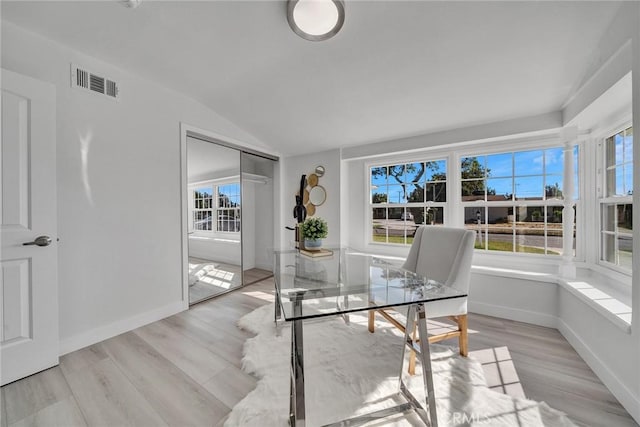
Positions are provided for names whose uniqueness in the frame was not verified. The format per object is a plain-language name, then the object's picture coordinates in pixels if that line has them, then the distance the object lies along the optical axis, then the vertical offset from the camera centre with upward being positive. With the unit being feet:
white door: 5.22 -0.33
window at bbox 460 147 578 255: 8.66 +0.50
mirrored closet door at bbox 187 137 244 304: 9.57 -0.24
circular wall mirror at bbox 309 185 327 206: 13.01 +0.98
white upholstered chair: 5.57 -1.35
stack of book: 7.08 -1.24
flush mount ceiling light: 5.49 +4.71
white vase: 7.34 -0.96
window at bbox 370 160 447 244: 10.84 +0.69
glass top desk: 3.49 -1.38
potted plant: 7.27 -0.59
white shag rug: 4.25 -3.64
